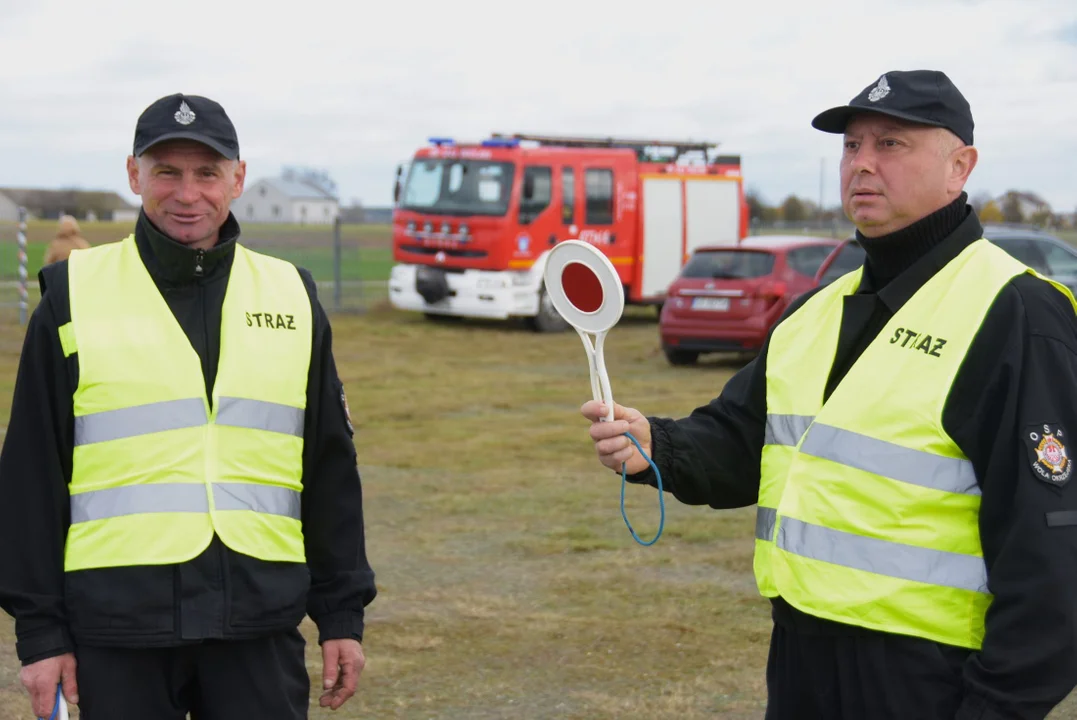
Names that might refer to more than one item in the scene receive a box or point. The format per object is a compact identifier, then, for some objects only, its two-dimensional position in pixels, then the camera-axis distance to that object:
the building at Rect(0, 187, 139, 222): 71.56
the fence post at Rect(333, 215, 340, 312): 24.42
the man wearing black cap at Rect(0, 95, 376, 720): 3.06
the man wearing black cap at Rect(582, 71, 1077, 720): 2.60
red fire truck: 21.09
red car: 16.20
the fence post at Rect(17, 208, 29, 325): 21.03
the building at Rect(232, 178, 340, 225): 125.31
